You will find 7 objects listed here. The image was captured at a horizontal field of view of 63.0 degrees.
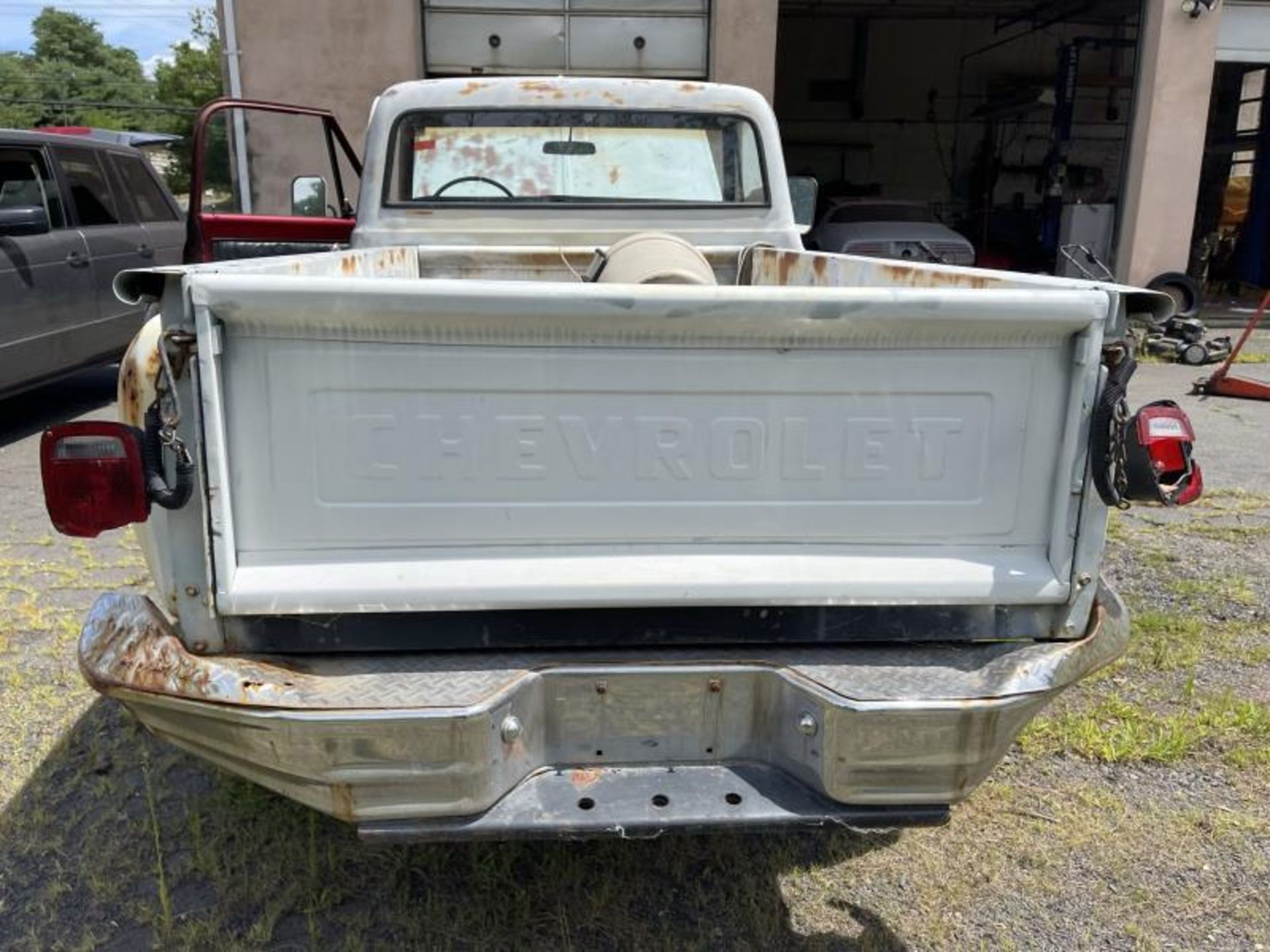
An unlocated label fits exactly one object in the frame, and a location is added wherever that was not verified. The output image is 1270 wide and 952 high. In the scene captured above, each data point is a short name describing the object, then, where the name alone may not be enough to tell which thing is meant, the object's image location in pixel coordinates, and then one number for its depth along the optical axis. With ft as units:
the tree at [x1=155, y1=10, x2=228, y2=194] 181.98
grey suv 21.21
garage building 39.45
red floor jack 29.14
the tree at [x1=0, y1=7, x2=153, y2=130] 187.42
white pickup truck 6.51
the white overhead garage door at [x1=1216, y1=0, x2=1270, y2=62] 42.63
